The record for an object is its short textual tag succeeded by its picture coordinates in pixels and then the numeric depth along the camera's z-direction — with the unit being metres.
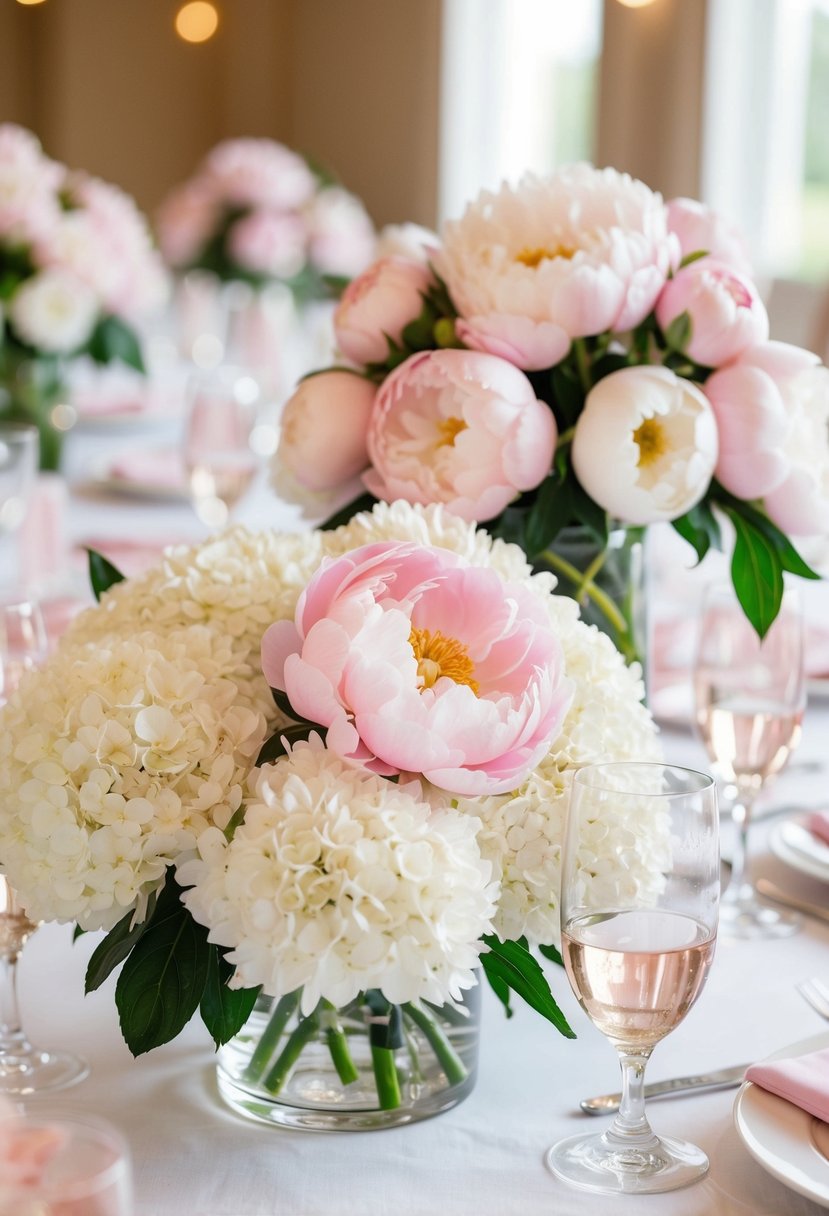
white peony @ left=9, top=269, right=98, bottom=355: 2.07
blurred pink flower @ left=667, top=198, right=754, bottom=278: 1.03
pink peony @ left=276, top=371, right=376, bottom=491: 1.02
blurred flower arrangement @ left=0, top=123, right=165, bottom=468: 2.09
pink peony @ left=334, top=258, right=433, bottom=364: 1.02
